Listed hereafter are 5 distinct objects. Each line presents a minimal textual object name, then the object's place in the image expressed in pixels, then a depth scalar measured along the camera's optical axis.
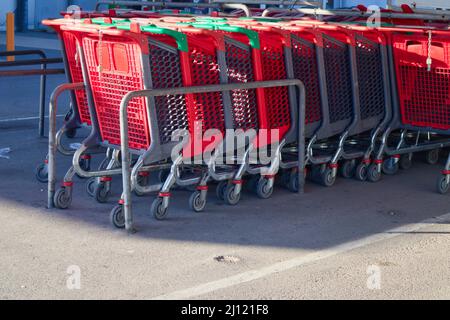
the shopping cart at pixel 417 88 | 8.21
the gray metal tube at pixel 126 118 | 6.45
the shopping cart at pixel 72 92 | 7.88
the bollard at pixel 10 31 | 18.11
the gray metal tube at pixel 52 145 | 6.97
